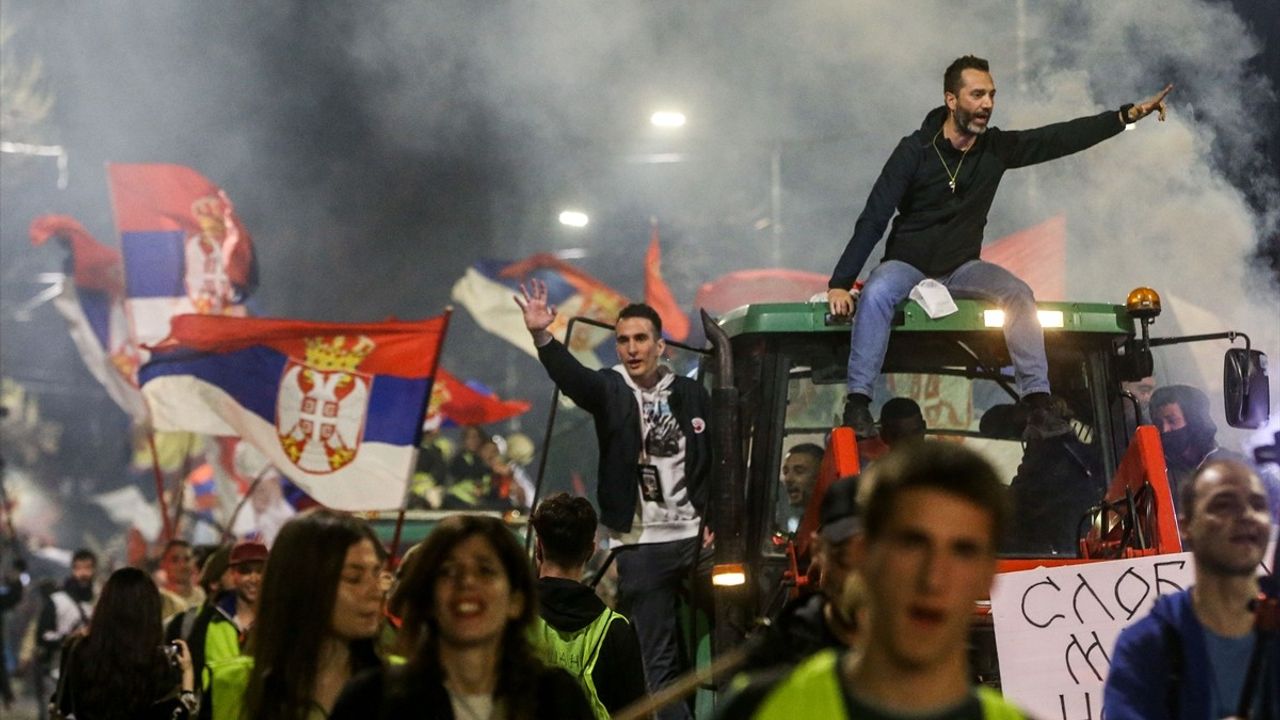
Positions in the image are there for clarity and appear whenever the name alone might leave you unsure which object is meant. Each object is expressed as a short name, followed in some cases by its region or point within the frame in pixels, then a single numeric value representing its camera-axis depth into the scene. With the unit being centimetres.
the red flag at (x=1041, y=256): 2369
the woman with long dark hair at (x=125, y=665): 1161
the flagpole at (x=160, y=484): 2573
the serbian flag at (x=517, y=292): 3750
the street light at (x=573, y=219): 6206
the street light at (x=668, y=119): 4203
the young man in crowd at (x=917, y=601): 451
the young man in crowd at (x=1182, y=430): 1534
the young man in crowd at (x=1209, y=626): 670
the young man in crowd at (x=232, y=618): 1416
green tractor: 1328
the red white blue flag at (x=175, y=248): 3228
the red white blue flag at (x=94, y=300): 3412
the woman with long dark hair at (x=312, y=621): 734
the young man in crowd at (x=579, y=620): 1008
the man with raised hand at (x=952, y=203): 1399
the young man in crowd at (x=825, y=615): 666
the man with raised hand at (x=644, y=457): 1449
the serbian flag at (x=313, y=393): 2439
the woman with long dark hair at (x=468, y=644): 663
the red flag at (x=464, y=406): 3528
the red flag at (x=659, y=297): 3578
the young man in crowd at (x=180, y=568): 2255
